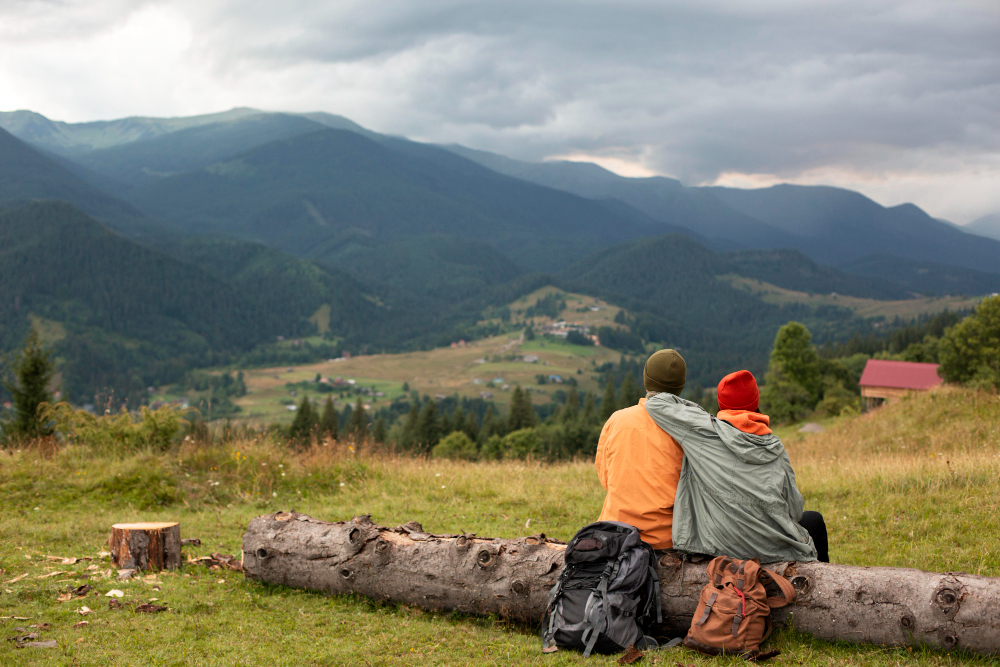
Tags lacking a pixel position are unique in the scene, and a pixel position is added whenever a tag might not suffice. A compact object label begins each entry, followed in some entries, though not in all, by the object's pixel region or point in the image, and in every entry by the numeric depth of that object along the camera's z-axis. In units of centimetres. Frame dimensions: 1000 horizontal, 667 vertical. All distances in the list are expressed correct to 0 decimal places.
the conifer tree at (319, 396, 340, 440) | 5794
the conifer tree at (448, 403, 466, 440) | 6606
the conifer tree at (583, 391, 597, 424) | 7148
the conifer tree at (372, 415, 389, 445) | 6469
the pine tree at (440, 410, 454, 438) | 6675
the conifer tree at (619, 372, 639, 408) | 7625
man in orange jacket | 523
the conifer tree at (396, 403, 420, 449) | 6594
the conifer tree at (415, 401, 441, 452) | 6393
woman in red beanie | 518
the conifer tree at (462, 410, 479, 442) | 6694
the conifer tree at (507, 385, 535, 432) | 6950
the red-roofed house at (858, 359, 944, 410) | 4912
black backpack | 485
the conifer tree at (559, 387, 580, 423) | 7642
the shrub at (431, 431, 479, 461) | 5447
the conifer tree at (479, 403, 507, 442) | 6951
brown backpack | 472
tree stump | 724
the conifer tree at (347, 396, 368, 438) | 6250
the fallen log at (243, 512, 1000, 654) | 461
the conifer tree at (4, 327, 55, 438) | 1953
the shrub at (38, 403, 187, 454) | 1272
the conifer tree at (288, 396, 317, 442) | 4908
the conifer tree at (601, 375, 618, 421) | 7050
